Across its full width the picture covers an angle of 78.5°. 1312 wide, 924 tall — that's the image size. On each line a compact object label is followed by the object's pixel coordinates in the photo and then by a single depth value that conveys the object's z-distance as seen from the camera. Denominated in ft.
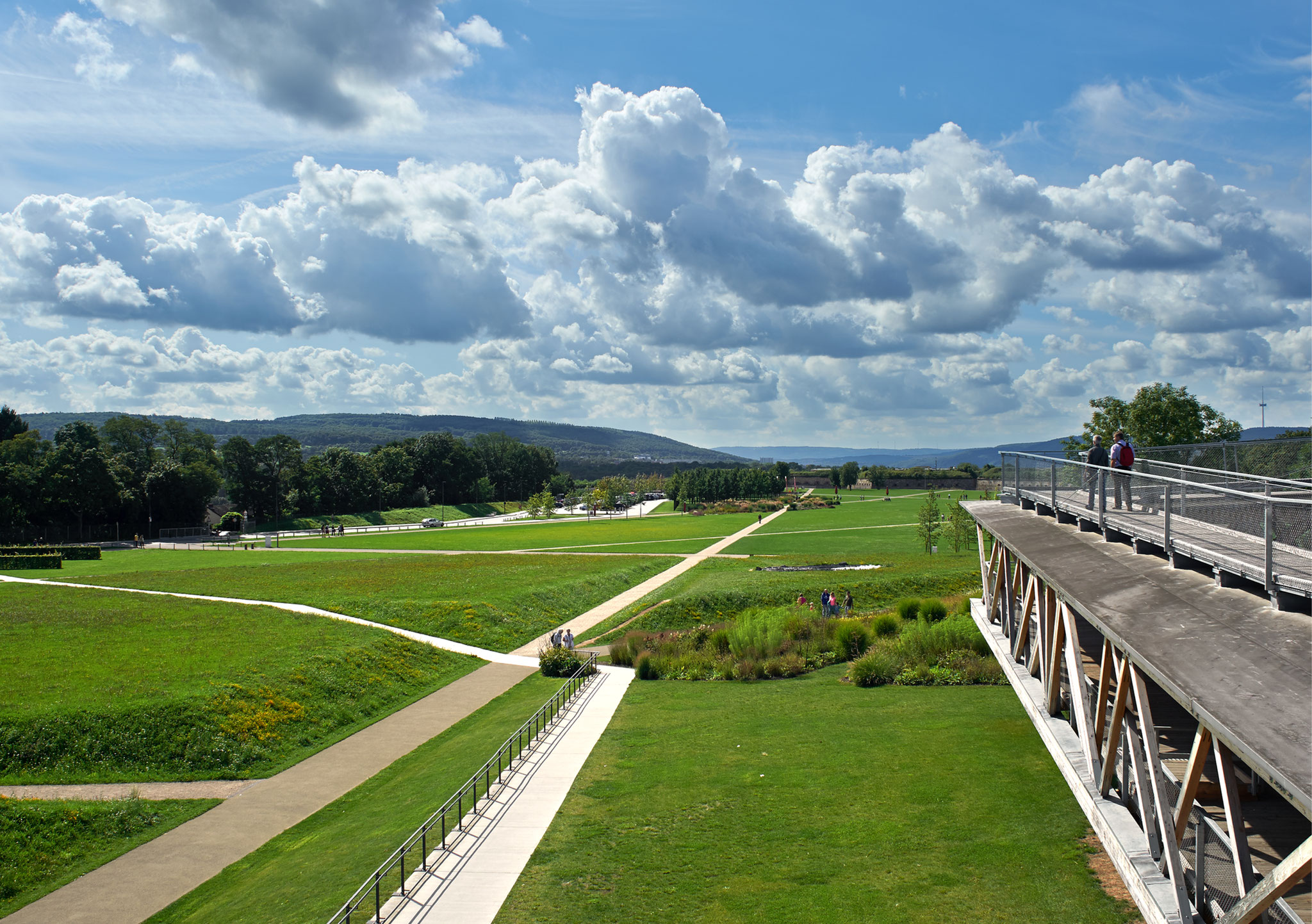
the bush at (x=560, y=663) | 104.22
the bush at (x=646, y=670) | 101.45
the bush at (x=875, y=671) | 94.63
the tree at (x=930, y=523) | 223.71
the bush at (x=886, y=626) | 114.52
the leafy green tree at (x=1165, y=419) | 174.91
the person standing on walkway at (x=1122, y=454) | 52.95
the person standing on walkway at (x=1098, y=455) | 54.62
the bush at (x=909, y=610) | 121.19
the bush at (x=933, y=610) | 118.83
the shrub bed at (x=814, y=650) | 94.84
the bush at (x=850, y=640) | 109.50
